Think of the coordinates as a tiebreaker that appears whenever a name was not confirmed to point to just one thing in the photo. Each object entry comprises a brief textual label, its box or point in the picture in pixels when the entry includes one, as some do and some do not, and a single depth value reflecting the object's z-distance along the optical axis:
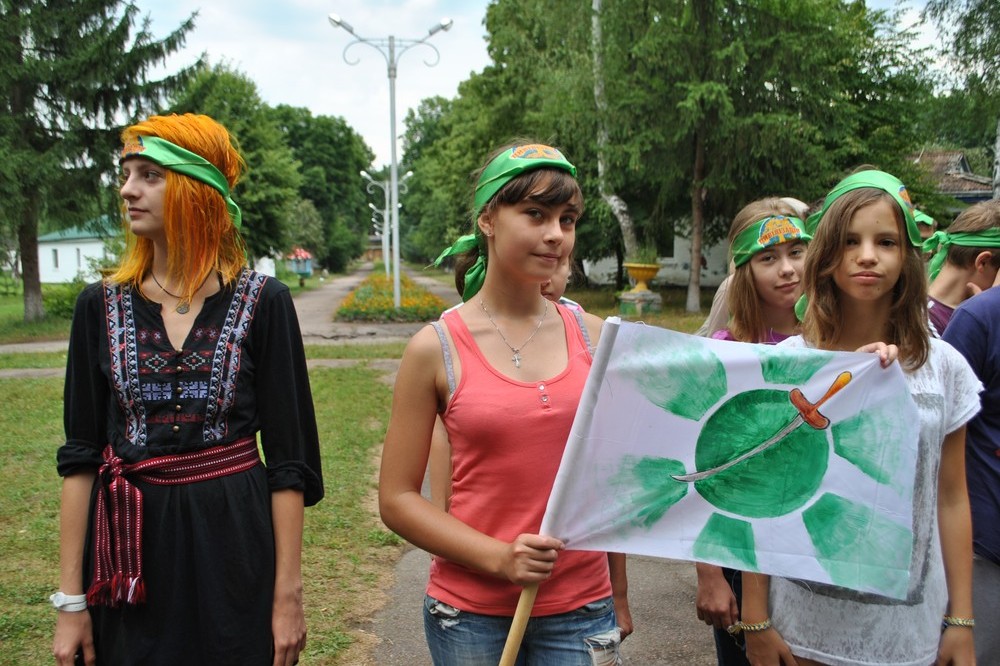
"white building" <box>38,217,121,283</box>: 61.50
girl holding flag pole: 1.85
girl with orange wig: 2.00
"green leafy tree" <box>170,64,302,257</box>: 31.67
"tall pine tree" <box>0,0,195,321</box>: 20.64
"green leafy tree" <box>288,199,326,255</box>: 55.44
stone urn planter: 22.94
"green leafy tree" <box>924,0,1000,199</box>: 13.84
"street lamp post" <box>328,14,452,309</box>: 20.59
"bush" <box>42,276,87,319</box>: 24.17
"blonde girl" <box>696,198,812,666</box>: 2.70
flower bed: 22.25
